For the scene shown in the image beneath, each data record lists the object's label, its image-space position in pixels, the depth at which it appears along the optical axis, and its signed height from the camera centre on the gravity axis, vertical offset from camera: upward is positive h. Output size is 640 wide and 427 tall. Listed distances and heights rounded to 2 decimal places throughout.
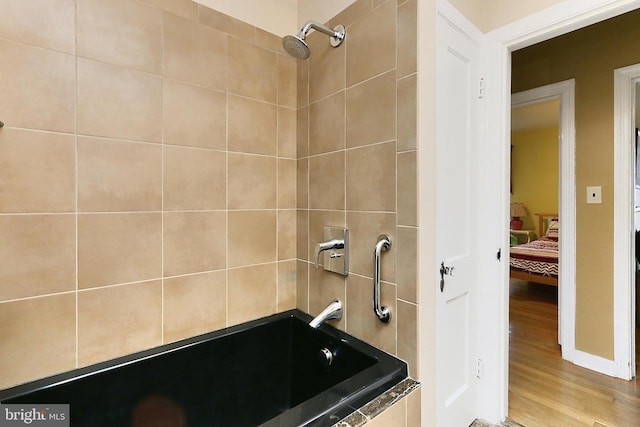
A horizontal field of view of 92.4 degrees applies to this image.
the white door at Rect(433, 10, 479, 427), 1.34 -0.05
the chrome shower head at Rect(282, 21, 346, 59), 1.31 +0.77
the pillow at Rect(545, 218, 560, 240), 4.84 -0.30
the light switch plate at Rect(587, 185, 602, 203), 2.20 +0.13
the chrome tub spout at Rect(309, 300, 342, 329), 1.41 -0.49
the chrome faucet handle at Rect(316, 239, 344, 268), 1.46 -0.16
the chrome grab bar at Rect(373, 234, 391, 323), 1.29 -0.29
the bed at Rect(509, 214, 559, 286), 3.63 -0.63
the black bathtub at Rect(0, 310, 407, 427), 1.09 -0.70
